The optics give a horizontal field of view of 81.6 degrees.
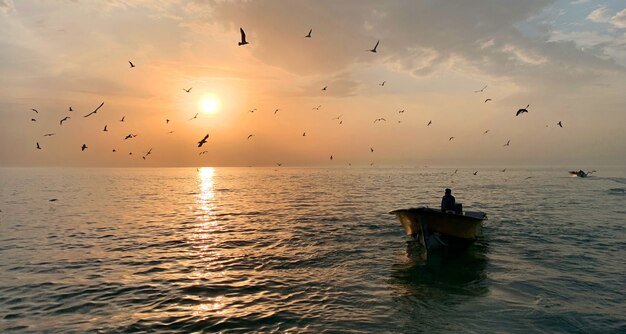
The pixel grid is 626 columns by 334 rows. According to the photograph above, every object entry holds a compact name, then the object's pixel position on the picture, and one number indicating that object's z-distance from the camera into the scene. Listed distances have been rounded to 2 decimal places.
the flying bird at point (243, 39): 18.67
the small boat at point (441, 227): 19.92
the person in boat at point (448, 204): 21.67
